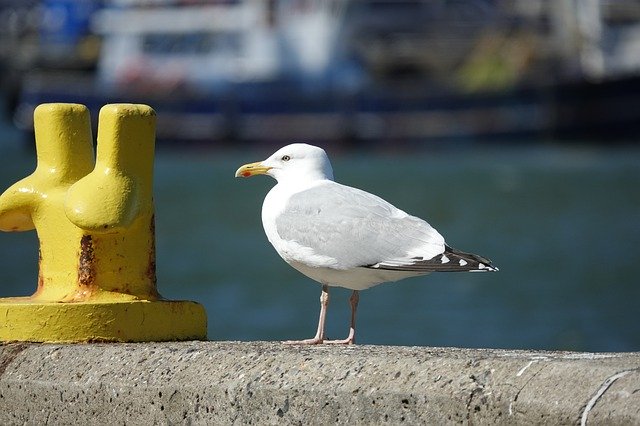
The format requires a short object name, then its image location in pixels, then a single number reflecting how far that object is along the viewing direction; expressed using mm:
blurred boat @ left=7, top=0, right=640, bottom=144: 76437
